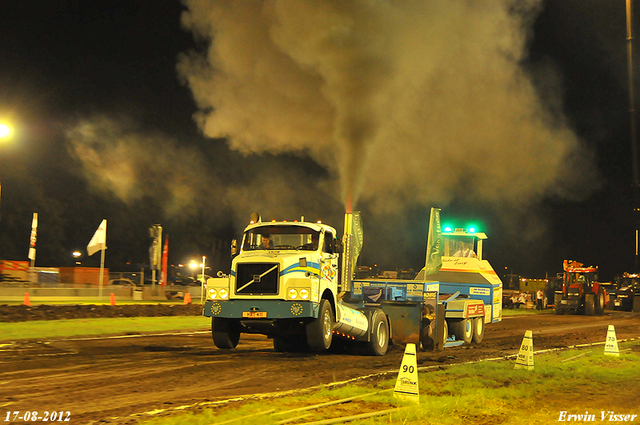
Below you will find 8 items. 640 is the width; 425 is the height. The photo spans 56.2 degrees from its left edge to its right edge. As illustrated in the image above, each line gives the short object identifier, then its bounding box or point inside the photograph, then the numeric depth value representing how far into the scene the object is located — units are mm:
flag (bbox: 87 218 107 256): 31172
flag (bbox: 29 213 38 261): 38088
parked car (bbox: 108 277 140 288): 42031
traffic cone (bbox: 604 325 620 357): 14492
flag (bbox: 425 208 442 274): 18578
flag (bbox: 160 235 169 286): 37312
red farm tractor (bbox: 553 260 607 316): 37344
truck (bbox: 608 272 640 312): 41309
